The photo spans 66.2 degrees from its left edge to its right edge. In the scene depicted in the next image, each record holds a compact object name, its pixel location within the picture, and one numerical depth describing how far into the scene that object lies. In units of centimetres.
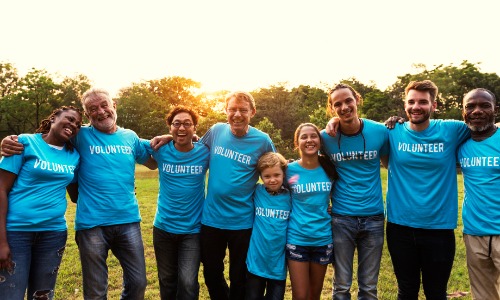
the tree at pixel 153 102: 4550
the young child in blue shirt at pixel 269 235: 425
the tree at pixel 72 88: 5328
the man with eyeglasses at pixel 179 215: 451
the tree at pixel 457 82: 4231
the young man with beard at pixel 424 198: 411
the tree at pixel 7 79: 4900
